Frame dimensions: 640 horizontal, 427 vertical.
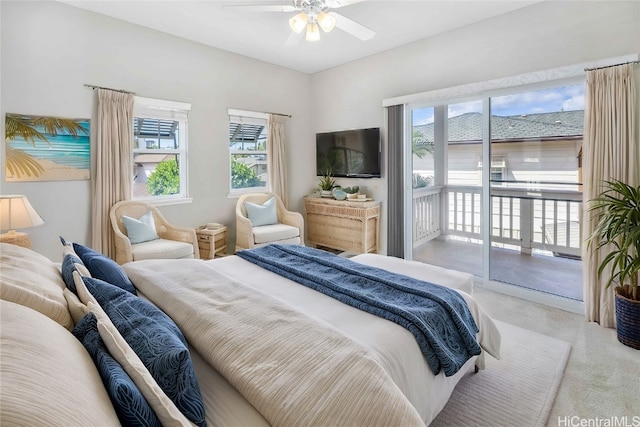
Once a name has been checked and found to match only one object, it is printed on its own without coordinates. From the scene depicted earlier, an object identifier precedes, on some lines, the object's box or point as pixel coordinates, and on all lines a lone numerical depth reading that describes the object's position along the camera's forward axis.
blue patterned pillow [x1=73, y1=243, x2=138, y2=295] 1.78
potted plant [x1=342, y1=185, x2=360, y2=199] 4.95
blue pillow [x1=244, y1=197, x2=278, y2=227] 4.71
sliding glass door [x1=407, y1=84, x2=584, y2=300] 3.37
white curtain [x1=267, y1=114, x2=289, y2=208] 5.17
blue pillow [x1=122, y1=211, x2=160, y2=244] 3.65
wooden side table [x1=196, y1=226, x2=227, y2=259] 4.25
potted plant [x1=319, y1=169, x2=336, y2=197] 5.35
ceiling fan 2.67
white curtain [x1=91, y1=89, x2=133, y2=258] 3.61
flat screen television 4.86
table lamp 2.65
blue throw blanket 1.55
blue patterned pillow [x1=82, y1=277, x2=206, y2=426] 1.02
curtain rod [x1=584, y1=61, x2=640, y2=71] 2.80
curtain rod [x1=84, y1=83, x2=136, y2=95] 3.55
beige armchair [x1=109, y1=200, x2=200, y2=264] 3.43
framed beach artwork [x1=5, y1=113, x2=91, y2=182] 3.16
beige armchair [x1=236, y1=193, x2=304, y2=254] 4.32
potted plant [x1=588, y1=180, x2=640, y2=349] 2.52
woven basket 2.52
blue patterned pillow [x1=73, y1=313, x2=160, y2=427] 0.81
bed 1.06
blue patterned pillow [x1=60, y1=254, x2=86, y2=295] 1.55
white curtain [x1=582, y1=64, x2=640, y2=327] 2.80
